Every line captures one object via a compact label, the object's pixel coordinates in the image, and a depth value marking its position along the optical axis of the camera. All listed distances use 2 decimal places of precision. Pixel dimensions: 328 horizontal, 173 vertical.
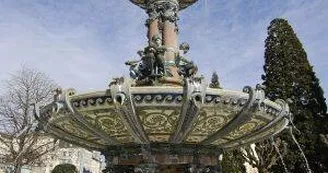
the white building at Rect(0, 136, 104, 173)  63.19
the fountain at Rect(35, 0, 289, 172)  7.56
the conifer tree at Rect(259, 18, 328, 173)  26.88
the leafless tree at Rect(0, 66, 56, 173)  31.42
